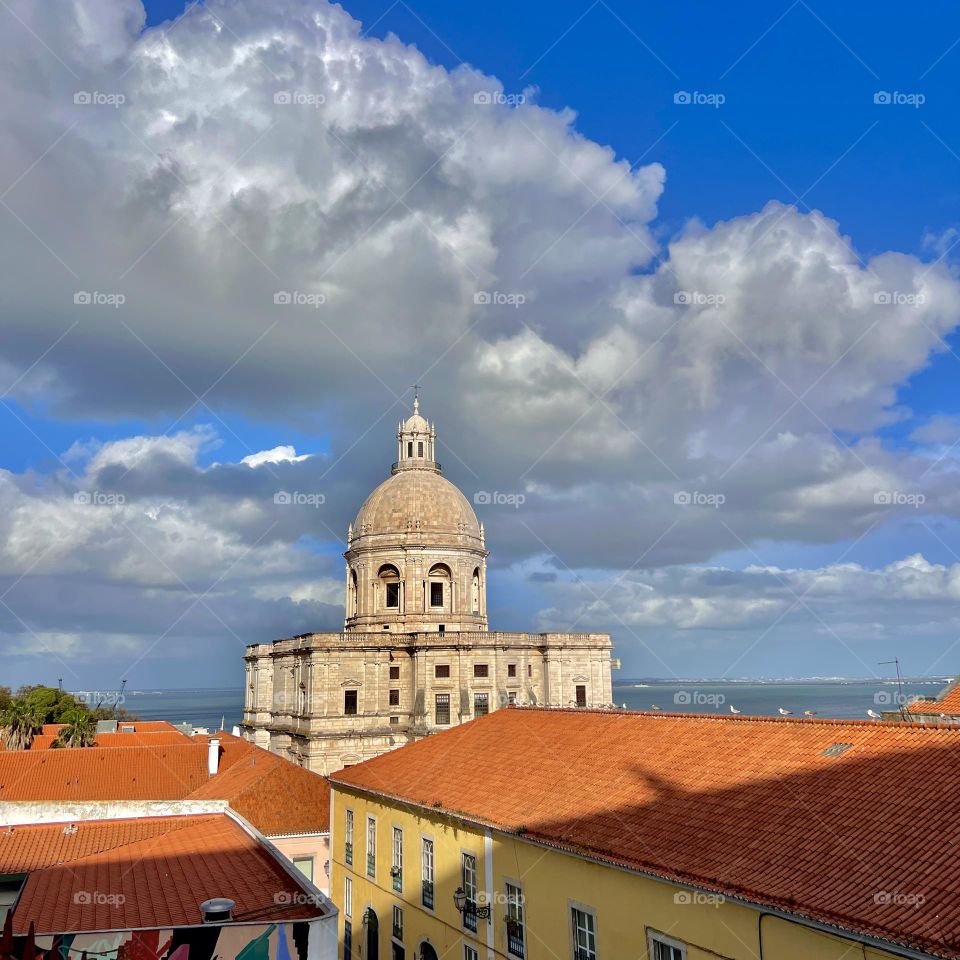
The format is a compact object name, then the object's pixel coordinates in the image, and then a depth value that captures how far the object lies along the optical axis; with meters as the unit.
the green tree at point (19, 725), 56.81
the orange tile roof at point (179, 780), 34.47
